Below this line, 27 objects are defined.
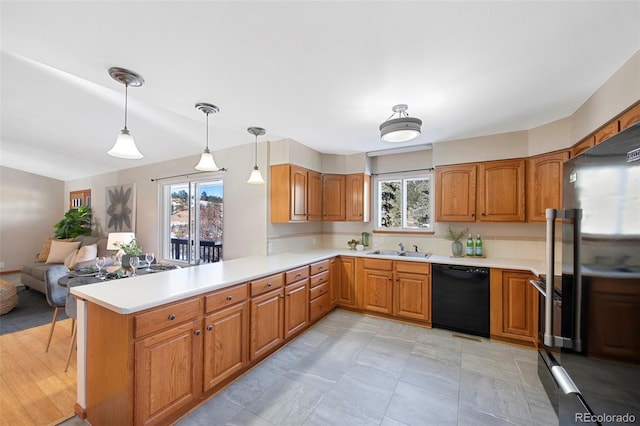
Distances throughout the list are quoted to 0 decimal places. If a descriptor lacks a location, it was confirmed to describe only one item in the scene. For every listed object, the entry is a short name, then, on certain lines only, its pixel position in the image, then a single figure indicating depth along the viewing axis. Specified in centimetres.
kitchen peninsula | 150
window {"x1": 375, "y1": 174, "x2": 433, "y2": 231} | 393
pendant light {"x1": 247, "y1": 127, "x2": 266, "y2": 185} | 292
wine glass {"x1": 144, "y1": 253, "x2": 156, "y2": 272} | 277
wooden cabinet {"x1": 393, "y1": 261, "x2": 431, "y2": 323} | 320
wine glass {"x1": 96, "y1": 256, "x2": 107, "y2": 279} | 261
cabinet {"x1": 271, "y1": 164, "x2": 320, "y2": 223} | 341
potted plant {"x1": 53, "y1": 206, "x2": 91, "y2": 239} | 596
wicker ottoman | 368
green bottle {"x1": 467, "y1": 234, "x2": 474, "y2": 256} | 341
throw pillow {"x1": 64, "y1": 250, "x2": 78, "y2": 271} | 493
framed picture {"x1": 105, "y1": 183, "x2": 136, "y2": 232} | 516
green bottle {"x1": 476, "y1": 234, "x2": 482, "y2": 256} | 340
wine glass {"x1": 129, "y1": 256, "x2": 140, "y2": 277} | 248
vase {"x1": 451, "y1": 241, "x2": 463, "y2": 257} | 348
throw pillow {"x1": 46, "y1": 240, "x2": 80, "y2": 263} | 529
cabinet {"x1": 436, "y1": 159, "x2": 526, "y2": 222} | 309
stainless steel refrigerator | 70
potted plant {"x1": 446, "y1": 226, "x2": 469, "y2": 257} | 349
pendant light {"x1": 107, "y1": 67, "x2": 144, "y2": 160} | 185
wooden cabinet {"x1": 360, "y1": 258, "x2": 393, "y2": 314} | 341
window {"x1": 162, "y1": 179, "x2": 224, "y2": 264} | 415
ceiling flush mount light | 232
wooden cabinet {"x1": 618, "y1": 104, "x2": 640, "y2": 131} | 162
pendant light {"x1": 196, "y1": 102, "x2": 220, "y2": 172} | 241
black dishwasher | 291
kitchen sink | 367
